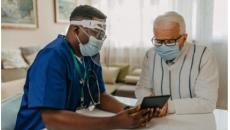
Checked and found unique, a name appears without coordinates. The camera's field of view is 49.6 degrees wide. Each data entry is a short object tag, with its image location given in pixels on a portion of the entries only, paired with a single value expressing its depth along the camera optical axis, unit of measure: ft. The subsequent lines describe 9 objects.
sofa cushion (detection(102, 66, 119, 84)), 11.68
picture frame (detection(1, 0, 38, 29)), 11.00
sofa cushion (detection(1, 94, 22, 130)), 3.67
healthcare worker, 3.31
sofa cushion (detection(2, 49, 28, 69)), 10.30
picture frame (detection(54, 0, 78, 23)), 13.78
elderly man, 4.26
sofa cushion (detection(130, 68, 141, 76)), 12.21
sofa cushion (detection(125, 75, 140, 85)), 11.49
